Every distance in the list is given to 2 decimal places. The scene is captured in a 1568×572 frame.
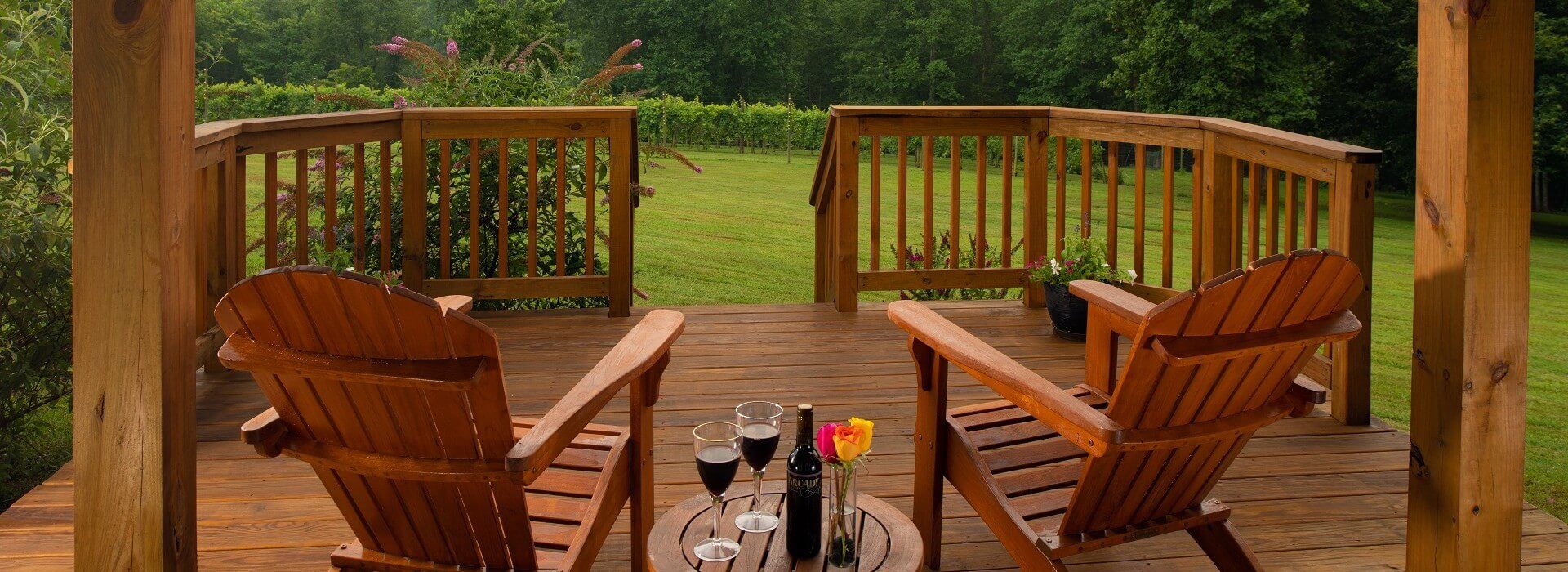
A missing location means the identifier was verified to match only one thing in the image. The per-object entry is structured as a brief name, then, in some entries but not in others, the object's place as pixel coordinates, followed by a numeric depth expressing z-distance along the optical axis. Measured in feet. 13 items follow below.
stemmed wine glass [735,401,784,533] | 6.63
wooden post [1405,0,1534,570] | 6.93
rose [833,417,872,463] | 6.30
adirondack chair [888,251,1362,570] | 6.64
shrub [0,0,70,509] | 13.19
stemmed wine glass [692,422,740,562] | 6.46
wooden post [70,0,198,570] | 6.52
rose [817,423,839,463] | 6.38
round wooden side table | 6.49
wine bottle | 6.46
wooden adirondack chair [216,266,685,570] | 6.02
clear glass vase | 6.41
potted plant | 16.01
